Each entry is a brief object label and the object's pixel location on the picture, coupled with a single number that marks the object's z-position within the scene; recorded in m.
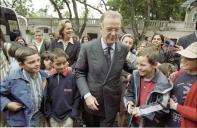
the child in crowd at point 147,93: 1.61
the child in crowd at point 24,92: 1.54
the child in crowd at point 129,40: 2.60
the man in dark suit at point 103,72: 1.69
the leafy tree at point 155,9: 14.00
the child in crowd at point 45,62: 2.31
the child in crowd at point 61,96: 1.73
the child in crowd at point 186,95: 1.48
